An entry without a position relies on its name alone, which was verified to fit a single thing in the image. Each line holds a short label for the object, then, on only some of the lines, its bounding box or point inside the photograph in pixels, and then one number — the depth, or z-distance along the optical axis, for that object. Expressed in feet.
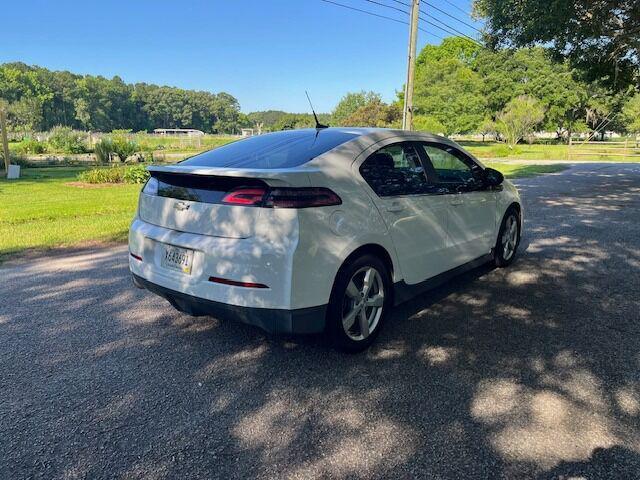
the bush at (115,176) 52.80
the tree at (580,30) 34.06
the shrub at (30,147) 112.47
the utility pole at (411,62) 52.80
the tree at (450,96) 181.98
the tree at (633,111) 175.83
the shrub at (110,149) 74.64
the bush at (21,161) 76.38
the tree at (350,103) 304.09
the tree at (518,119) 153.99
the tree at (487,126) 183.43
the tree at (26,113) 289.58
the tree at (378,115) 202.39
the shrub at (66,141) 114.22
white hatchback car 9.53
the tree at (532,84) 177.58
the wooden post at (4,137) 59.49
